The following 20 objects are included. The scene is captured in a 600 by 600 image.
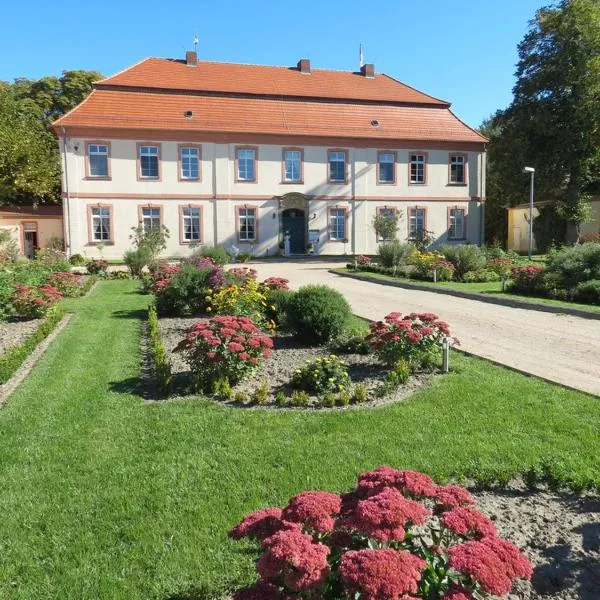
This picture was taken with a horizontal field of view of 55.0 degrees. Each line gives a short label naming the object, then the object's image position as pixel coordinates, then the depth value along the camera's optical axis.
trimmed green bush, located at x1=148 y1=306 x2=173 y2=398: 6.52
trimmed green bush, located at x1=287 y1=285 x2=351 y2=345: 8.90
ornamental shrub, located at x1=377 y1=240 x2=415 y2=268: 23.72
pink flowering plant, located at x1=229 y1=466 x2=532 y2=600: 2.10
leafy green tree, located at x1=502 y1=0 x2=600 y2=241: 31.53
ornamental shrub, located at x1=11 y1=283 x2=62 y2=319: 11.67
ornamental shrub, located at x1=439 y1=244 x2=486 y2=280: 21.03
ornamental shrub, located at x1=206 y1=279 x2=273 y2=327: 9.63
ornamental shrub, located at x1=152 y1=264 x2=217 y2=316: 12.12
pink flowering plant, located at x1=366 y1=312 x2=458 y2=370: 7.09
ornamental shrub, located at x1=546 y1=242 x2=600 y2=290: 15.10
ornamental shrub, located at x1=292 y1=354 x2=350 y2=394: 6.47
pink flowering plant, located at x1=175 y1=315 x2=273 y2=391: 6.54
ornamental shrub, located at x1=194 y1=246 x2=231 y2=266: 20.33
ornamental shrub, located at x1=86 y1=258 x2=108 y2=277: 22.73
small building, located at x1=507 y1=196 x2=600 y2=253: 36.50
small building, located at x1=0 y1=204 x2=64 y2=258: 35.75
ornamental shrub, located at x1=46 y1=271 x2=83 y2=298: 15.87
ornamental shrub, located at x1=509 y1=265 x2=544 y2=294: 16.06
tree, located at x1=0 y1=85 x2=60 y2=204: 30.30
